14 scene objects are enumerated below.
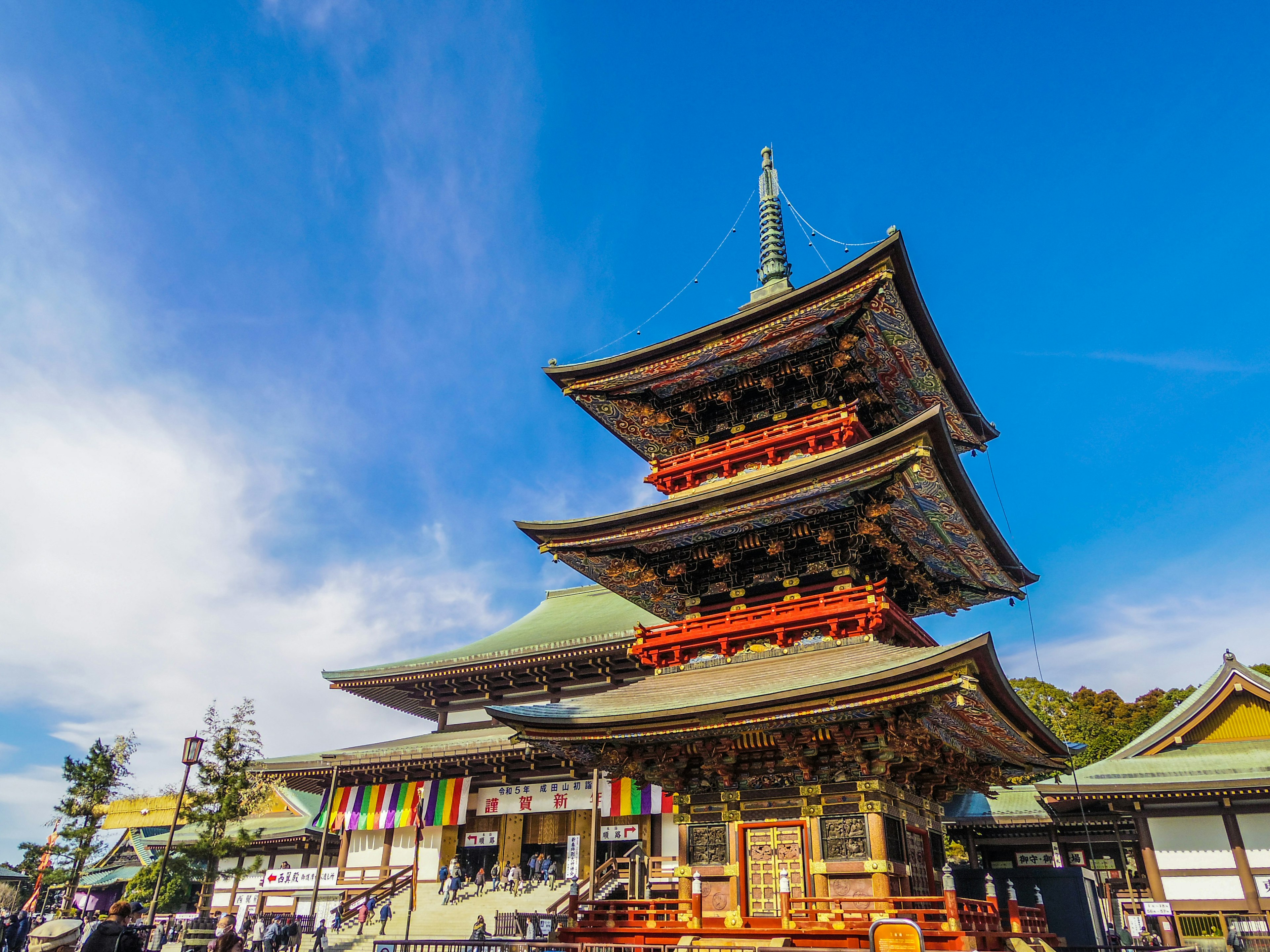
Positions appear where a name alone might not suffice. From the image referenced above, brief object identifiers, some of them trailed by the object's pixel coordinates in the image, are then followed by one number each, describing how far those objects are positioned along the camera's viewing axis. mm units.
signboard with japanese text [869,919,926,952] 8438
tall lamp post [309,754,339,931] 23969
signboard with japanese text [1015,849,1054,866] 27422
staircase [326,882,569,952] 21938
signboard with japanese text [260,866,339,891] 27938
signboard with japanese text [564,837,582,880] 24812
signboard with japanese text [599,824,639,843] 25125
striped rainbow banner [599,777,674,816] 24656
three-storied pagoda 14375
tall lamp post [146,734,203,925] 20219
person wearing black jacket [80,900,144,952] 8922
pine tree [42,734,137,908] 28125
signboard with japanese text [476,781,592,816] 26391
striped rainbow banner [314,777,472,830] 27656
